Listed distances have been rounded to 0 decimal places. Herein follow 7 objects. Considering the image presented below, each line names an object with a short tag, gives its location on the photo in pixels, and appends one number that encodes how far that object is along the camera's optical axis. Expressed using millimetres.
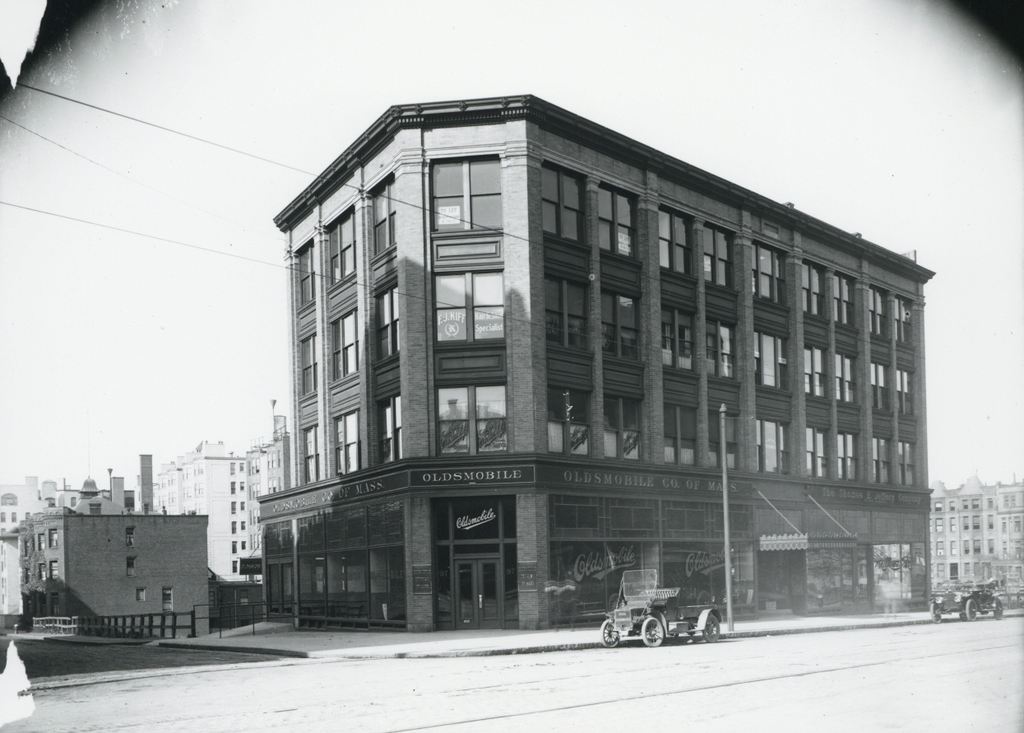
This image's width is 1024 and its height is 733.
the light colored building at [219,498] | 136375
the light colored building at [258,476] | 129750
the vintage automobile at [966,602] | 35406
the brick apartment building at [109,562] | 79188
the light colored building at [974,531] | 86812
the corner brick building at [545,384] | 30797
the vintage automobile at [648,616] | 24750
